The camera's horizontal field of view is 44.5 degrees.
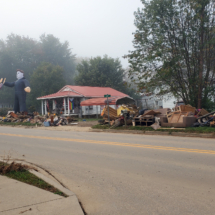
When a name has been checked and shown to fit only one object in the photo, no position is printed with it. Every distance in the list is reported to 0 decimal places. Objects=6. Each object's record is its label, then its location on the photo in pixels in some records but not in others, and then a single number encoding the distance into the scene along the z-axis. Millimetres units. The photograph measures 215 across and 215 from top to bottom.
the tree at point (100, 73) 50656
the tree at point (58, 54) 73688
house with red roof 32438
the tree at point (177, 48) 19312
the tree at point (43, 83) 53969
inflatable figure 33312
